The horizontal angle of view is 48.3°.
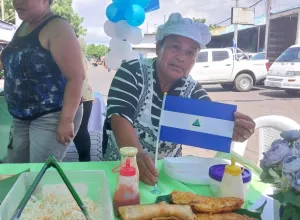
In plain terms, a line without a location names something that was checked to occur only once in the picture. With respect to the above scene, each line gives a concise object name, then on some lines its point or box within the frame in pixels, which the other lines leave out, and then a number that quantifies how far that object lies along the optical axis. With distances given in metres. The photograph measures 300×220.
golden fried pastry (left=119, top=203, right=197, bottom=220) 1.01
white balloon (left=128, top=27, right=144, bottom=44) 3.31
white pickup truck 12.66
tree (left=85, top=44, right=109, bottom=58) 57.62
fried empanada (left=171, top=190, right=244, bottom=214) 1.10
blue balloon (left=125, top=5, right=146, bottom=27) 2.95
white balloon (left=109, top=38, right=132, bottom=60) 3.38
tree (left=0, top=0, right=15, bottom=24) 24.11
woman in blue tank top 1.82
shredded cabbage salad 1.00
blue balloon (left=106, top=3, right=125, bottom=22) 3.11
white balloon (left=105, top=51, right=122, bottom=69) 3.46
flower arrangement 0.83
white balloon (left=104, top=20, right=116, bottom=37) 3.37
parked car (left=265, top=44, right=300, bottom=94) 10.33
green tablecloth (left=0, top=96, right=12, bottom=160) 3.77
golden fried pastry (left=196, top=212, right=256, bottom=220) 1.07
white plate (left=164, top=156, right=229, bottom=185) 1.47
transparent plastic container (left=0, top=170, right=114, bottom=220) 1.04
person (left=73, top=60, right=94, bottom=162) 3.00
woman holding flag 1.71
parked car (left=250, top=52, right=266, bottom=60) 16.37
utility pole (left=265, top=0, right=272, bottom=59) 15.59
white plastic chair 2.06
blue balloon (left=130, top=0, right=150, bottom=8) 2.93
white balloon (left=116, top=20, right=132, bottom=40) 3.25
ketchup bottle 1.13
